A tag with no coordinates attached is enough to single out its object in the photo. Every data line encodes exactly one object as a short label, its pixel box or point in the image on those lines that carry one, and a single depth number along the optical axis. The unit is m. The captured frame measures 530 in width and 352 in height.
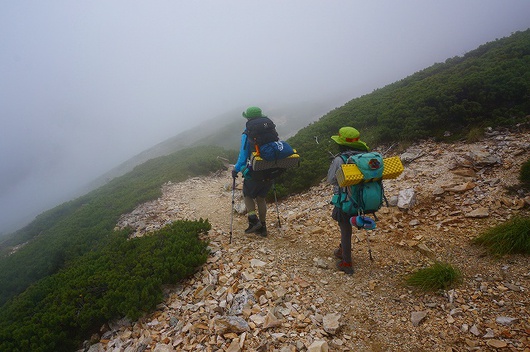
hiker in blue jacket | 6.71
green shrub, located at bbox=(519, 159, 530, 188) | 6.50
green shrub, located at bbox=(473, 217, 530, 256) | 4.82
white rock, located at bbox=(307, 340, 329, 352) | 3.83
